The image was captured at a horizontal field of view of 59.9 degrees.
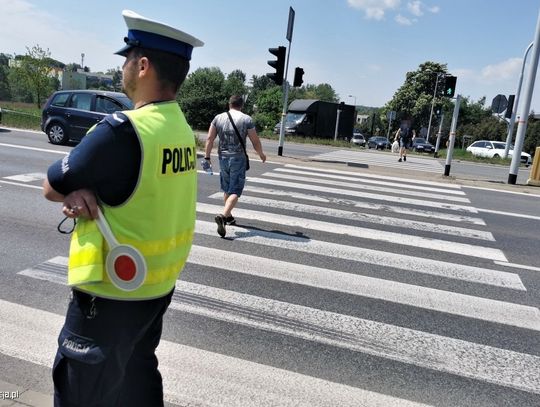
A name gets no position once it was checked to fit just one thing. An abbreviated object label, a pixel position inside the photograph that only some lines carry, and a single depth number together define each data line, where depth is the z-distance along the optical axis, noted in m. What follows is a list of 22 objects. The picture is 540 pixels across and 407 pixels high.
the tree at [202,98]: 50.72
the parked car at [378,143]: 42.56
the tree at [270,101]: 84.53
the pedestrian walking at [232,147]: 6.43
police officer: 1.65
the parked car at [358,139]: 45.62
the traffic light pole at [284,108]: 15.31
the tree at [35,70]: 52.75
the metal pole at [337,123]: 34.25
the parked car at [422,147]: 36.09
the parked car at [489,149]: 29.86
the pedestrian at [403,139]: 20.34
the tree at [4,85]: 104.12
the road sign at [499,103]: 19.92
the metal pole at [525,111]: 13.03
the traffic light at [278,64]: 14.70
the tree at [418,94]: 70.44
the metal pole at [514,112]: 25.52
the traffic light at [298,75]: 16.35
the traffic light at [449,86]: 14.15
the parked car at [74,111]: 14.17
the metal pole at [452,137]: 13.31
